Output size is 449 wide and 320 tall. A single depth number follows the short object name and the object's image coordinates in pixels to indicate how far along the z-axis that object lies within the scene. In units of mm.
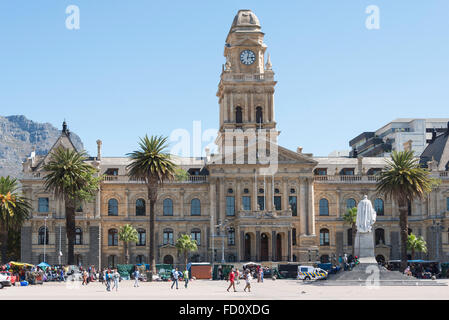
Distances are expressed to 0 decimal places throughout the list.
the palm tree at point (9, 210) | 91812
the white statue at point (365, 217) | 65125
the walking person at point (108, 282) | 58519
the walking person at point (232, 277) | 56581
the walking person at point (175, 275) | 62300
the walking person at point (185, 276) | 62547
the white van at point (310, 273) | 76250
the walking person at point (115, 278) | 59344
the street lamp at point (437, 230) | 103812
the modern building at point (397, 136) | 159875
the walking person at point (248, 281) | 57016
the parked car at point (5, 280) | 62416
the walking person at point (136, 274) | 65625
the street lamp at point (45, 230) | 98062
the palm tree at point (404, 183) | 87938
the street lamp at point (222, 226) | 100650
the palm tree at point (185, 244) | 99000
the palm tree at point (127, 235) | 101819
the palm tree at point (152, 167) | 89312
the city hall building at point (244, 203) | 103938
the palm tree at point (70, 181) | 86000
